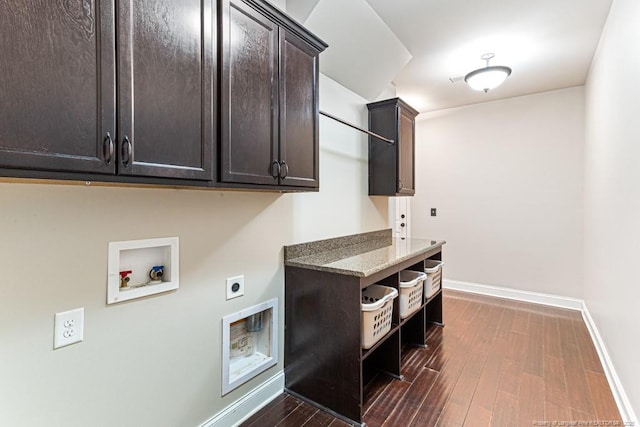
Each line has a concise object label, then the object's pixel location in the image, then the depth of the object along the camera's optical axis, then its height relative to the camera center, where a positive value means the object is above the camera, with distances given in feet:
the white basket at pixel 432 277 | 9.36 -2.07
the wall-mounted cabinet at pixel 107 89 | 2.66 +1.24
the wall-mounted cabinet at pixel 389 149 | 9.86 +2.01
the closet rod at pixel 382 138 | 8.50 +2.24
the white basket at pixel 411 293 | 7.70 -2.12
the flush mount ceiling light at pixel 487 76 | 9.42 +4.18
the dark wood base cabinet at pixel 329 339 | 5.92 -2.66
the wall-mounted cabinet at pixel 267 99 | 4.40 +1.81
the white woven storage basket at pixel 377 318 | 6.01 -2.18
